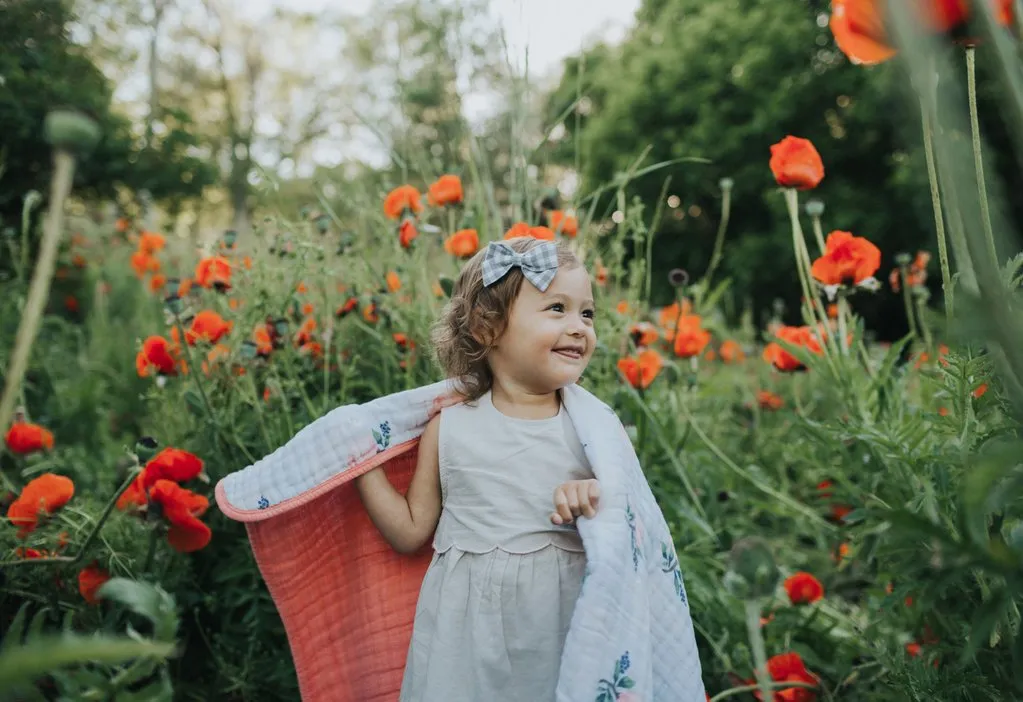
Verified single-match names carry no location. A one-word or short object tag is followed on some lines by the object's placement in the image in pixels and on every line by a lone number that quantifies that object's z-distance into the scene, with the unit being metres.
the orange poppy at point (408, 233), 2.06
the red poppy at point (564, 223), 2.12
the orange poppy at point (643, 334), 2.22
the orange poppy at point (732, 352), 3.88
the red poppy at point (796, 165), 1.95
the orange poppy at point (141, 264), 3.55
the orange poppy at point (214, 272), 1.98
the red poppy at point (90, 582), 1.66
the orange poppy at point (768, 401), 3.15
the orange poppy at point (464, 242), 1.96
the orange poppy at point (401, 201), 2.16
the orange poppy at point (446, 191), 2.11
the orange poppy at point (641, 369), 2.16
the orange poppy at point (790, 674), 1.76
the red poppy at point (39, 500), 1.69
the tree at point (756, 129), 11.80
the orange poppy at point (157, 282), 2.95
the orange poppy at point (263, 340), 1.98
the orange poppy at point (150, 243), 3.66
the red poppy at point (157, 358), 1.88
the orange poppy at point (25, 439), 1.99
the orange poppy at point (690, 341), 2.35
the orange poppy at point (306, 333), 2.14
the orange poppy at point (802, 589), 1.98
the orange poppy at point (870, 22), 0.83
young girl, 1.40
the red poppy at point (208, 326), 1.92
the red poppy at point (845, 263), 1.89
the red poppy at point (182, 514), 1.55
